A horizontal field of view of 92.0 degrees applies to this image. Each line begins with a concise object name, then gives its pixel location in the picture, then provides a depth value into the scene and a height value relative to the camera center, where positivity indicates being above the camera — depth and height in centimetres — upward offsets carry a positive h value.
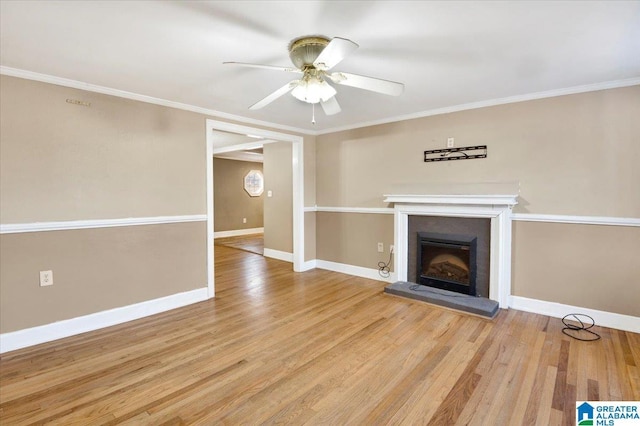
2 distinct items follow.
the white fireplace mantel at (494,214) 330 -14
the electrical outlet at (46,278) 269 -64
